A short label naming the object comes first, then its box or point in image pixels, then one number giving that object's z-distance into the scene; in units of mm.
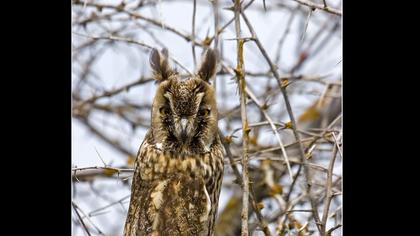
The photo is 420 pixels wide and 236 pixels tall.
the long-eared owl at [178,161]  6898
